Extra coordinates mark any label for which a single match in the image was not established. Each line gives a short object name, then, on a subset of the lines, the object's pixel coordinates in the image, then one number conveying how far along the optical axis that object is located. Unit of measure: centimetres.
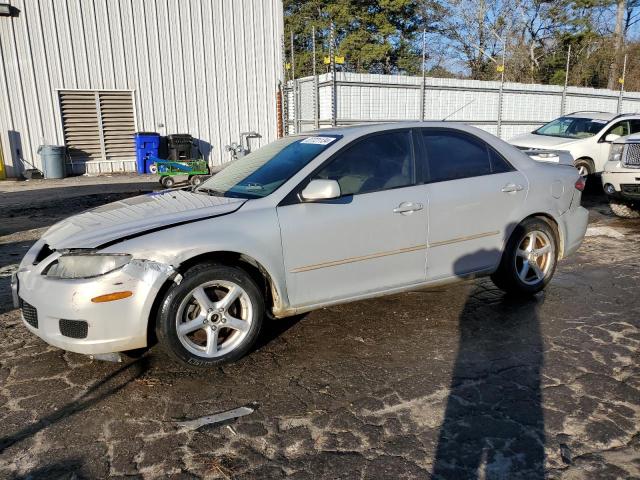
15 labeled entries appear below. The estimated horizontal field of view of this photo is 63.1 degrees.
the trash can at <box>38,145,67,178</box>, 1463
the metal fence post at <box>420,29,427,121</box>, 1528
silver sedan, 320
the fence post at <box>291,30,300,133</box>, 1520
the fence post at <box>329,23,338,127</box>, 1252
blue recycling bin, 1515
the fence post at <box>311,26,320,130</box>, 1347
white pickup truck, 811
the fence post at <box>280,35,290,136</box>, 1705
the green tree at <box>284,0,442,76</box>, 3297
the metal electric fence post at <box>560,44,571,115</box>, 1842
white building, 1466
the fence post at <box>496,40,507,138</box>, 1662
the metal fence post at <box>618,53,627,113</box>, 2006
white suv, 1129
